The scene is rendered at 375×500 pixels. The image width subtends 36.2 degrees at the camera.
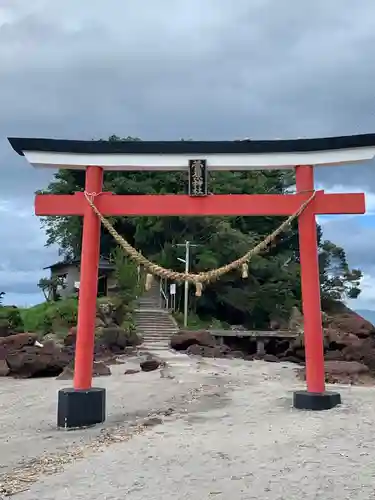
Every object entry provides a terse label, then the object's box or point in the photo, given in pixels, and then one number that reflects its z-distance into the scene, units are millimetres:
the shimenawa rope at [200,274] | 8328
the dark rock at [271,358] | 21944
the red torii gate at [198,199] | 8781
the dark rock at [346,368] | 14367
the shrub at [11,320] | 24769
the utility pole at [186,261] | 29019
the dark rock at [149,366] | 16281
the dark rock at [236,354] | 22612
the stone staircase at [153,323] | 25503
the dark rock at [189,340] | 23172
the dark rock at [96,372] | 15508
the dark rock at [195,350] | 21873
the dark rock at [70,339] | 20547
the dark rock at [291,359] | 22298
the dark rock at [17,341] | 19638
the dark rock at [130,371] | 15609
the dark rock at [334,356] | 18833
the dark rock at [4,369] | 17094
